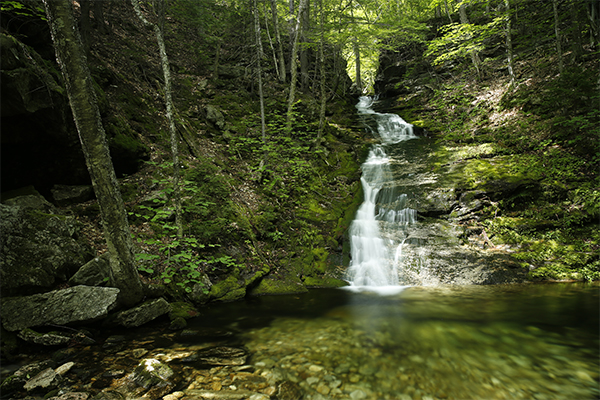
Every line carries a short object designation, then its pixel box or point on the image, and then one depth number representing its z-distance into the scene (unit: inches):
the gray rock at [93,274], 173.2
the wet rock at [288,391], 117.3
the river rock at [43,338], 137.8
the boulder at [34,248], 154.3
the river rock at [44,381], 108.5
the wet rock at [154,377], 115.0
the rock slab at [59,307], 141.9
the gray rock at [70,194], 242.1
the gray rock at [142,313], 173.3
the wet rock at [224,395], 113.2
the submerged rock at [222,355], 144.0
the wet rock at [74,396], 104.1
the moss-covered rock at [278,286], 286.2
